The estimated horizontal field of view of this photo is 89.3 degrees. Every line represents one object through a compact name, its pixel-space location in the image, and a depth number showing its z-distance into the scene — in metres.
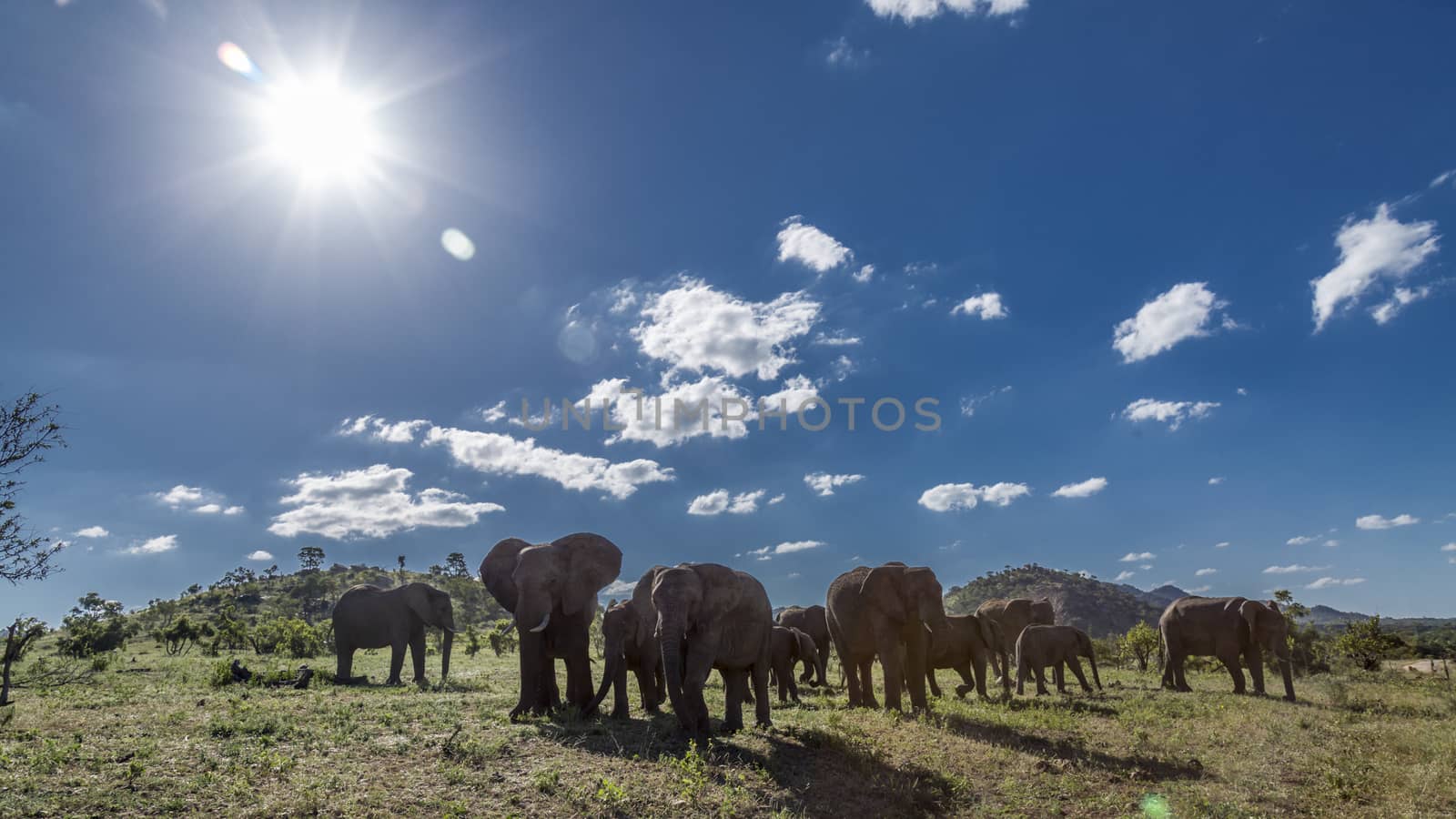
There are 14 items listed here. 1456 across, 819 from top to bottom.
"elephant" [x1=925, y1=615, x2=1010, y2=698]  25.33
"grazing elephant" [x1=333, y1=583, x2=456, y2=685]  28.84
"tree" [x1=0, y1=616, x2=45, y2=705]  15.02
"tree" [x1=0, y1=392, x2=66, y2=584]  12.82
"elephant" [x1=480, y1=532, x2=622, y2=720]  17.27
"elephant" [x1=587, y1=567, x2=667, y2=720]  16.83
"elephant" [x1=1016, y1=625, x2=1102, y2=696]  25.62
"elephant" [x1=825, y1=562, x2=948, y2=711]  19.33
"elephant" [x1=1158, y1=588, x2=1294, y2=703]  26.11
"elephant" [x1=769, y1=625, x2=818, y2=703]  22.52
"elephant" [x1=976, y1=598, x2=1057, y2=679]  35.66
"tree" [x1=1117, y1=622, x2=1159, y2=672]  43.38
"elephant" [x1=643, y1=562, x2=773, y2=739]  14.29
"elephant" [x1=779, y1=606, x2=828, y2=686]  30.16
